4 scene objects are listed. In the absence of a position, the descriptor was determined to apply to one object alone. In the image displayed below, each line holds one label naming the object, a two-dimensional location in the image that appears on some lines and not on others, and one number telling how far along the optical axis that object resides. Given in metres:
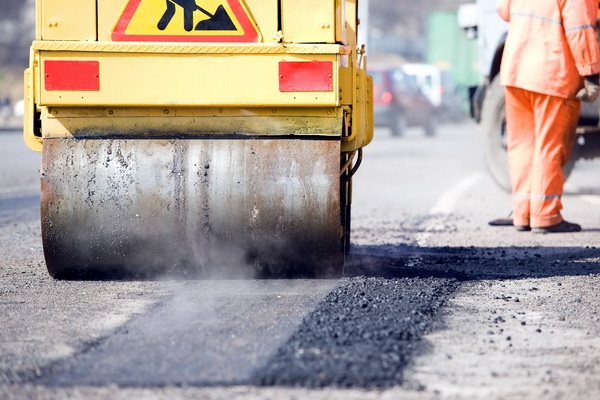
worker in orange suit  12.77
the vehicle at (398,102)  42.87
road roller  8.93
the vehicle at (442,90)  54.88
